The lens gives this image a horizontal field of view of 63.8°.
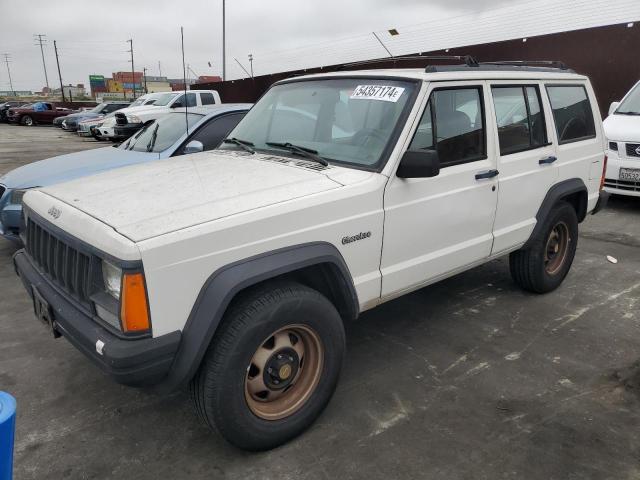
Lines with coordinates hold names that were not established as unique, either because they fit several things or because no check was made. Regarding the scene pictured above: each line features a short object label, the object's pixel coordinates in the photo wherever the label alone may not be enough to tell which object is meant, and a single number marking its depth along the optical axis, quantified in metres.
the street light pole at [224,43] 10.73
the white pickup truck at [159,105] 16.36
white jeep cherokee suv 2.23
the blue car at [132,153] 5.26
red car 31.34
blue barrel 1.55
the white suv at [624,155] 7.38
